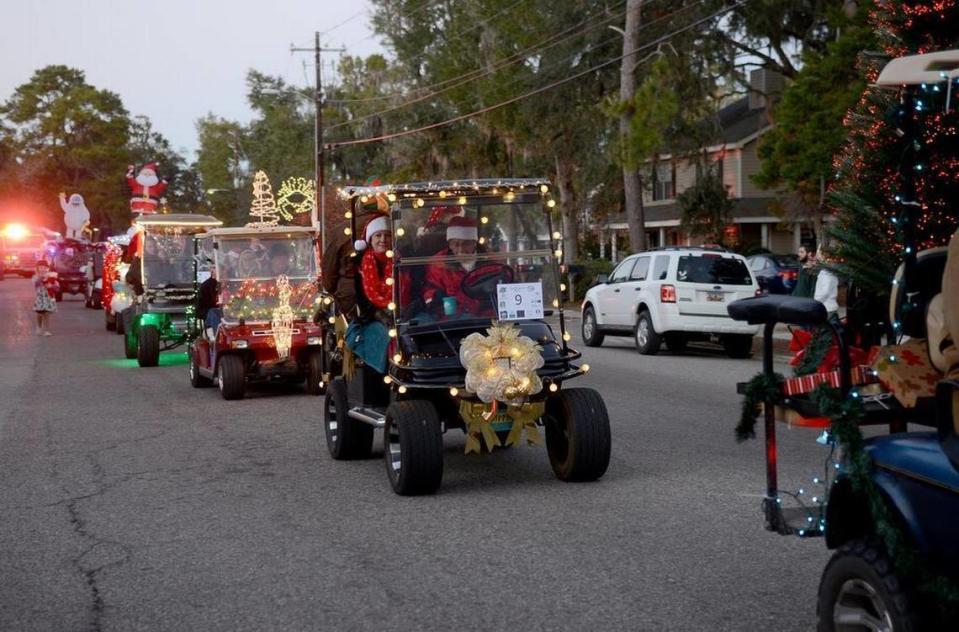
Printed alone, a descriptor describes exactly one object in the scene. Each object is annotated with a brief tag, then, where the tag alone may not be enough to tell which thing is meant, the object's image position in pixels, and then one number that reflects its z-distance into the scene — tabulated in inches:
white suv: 883.4
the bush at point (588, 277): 1635.1
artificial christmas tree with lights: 451.5
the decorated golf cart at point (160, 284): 868.0
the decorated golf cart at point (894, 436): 175.6
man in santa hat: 409.7
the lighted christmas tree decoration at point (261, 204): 786.1
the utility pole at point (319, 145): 1913.3
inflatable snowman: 3267.7
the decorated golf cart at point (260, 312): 668.1
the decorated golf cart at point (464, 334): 376.8
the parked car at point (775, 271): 1386.6
